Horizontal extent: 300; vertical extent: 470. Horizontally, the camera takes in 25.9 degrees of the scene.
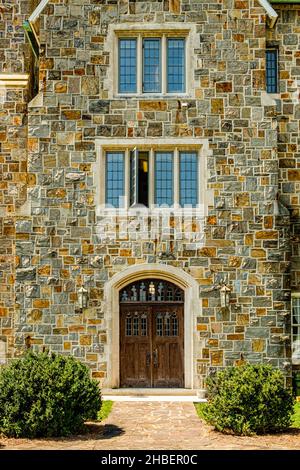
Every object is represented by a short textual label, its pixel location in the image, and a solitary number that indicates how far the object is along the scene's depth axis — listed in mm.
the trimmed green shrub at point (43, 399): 11789
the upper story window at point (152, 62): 18062
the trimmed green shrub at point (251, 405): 12117
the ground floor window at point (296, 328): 18375
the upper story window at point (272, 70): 19609
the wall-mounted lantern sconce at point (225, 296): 17281
